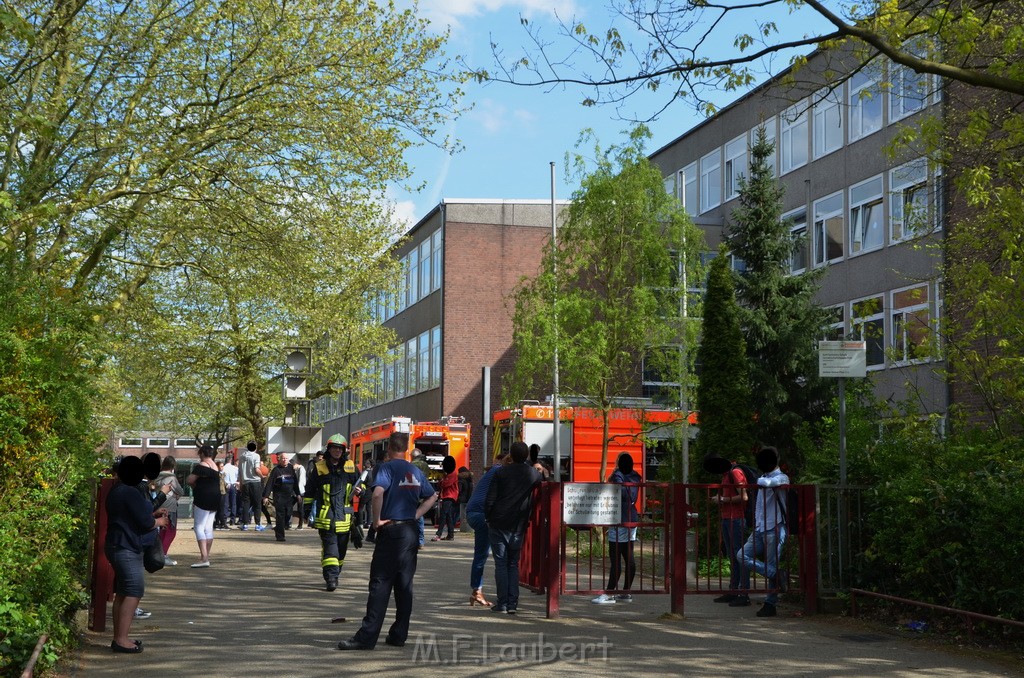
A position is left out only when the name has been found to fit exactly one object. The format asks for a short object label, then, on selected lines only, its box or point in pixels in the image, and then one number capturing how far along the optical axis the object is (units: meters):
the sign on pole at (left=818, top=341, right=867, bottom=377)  13.31
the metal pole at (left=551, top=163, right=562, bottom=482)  27.75
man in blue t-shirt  9.92
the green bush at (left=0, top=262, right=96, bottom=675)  7.69
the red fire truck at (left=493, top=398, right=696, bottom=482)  32.66
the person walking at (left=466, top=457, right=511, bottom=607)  13.10
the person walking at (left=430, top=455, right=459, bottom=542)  26.69
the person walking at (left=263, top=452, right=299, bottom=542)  24.95
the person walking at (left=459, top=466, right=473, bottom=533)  29.31
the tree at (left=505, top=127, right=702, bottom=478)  26.73
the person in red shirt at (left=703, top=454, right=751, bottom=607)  12.94
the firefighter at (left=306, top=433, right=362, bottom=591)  14.91
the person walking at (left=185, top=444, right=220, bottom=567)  18.00
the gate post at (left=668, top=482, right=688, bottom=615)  12.20
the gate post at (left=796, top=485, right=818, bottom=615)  12.76
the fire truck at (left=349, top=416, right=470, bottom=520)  35.72
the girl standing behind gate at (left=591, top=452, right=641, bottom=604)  13.12
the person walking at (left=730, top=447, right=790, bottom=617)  12.75
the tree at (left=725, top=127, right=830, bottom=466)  29.02
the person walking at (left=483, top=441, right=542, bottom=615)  12.66
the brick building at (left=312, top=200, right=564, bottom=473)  49.09
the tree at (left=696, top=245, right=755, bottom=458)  22.50
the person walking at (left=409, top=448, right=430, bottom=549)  30.70
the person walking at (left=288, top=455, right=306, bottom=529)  26.46
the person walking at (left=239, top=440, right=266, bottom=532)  28.22
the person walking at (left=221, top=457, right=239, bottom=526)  28.25
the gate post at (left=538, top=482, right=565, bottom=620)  12.31
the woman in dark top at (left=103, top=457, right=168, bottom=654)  9.76
